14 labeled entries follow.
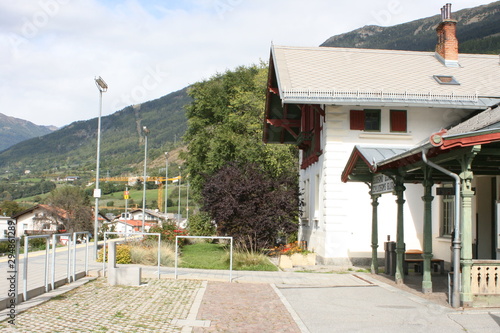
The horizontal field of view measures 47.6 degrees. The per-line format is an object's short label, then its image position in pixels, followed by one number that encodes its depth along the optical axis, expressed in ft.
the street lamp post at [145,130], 106.85
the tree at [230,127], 121.19
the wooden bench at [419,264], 55.83
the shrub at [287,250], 66.81
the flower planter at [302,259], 65.31
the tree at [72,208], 193.36
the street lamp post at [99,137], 75.06
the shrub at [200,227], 134.57
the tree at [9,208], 306.74
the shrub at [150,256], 64.75
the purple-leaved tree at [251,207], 74.74
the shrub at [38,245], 88.45
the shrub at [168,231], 88.47
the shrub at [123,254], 64.59
